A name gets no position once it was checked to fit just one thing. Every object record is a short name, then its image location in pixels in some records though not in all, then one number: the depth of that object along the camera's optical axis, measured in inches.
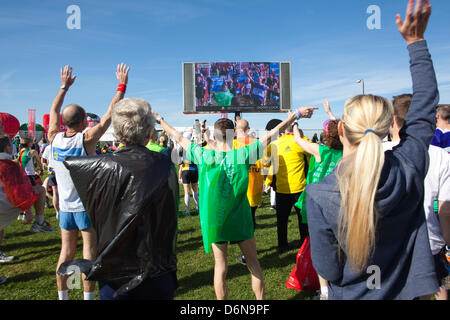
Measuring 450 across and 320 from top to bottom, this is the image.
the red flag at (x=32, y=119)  1084.3
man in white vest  111.0
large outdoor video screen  871.7
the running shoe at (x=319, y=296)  124.6
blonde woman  49.6
